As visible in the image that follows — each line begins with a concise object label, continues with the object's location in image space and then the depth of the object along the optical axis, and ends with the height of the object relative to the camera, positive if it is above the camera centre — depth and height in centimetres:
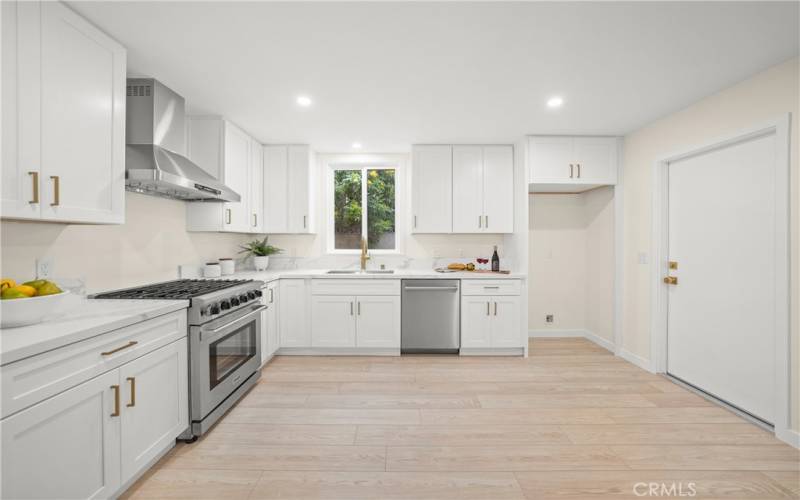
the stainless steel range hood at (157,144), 225 +73
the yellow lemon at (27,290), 153 -19
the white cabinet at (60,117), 152 +66
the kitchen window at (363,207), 471 +56
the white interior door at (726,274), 245 -20
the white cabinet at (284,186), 427 +77
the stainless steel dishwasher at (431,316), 393 -78
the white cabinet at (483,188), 427 +75
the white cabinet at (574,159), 392 +102
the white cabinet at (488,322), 394 -84
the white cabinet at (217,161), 333 +87
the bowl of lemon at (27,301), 145 -24
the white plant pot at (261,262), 422 -18
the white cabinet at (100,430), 125 -82
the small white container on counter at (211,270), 349 -23
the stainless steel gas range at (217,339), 223 -68
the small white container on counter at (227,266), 375 -20
